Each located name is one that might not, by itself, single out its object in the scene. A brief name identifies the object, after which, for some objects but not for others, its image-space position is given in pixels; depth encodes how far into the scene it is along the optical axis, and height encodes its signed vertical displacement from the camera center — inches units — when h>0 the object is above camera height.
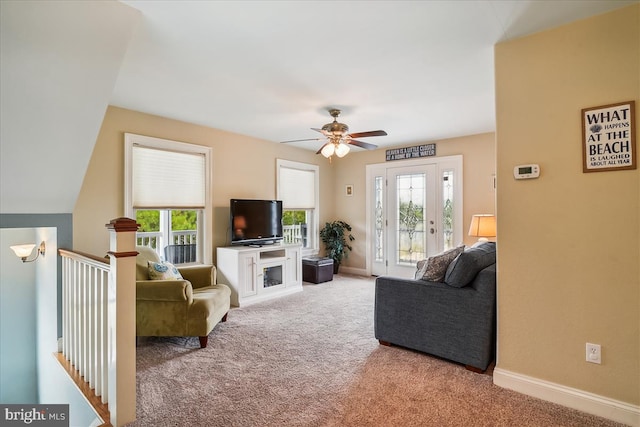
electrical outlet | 78.1 -34.4
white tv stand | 168.9 -30.5
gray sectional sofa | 97.3 -31.9
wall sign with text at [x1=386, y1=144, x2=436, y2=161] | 215.5 +44.2
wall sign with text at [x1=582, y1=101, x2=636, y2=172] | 74.6 +18.2
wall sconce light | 118.2 -11.3
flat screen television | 180.4 -2.6
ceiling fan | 145.0 +36.9
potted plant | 247.4 -18.0
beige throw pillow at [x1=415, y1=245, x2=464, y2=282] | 109.4 -17.6
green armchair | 115.4 -33.8
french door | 207.8 +2.0
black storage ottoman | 219.3 -37.0
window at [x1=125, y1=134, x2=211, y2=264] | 149.6 +11.4
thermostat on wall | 86.1 +11.6
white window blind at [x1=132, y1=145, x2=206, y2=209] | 150.6 +19.7
